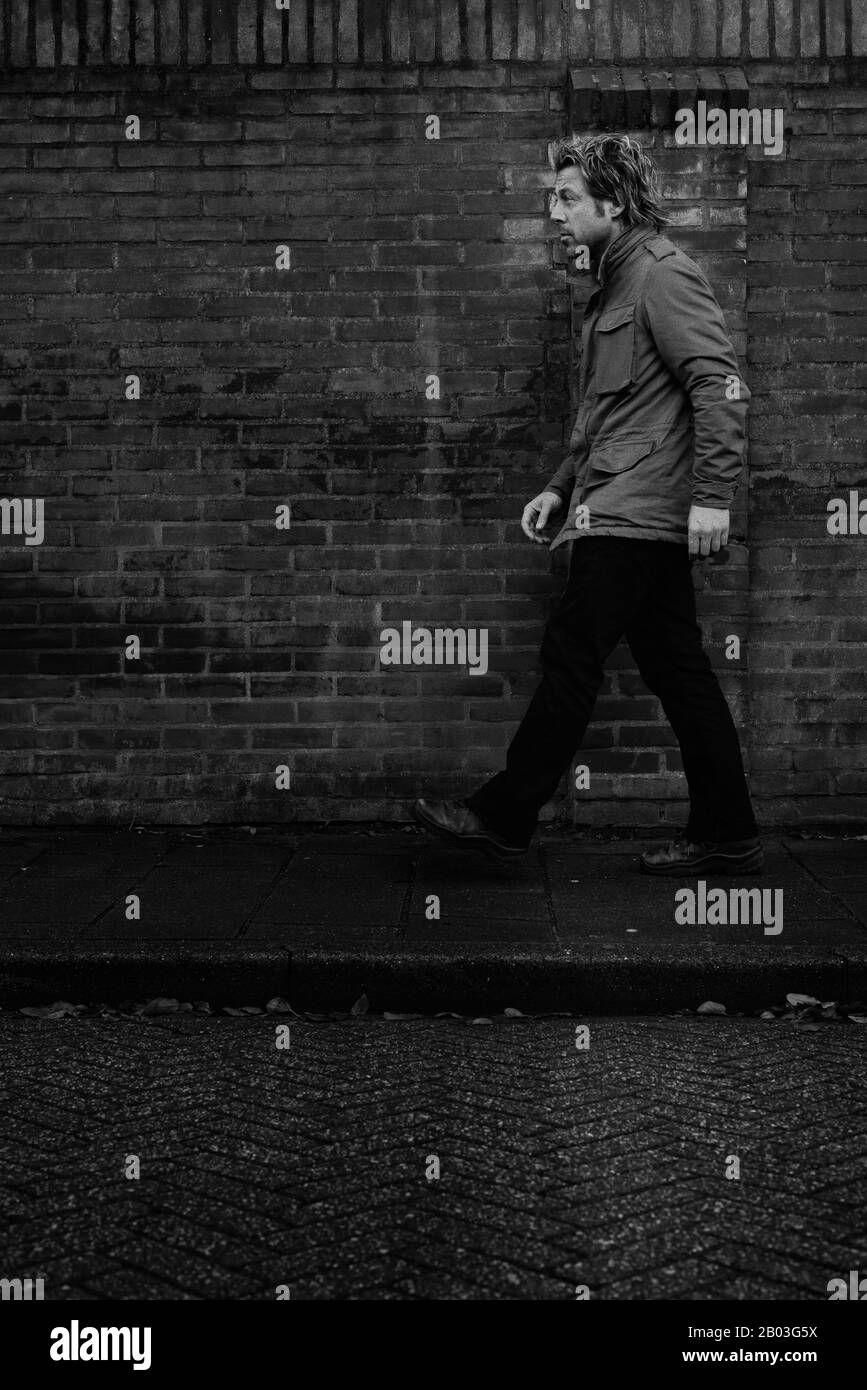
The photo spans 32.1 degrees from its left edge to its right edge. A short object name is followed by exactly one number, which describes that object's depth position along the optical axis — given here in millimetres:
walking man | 4855
